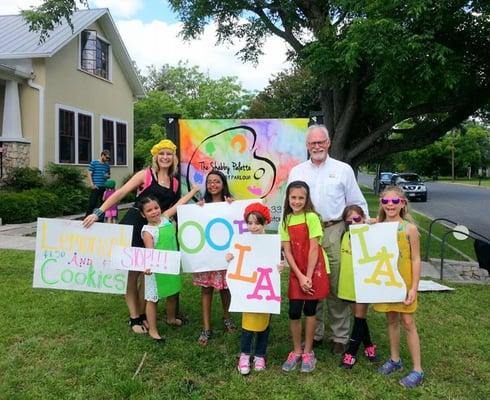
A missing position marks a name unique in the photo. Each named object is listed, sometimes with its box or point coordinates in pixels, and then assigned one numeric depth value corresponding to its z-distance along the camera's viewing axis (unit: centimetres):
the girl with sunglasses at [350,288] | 379
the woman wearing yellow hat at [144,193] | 427
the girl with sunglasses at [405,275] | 351
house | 1398
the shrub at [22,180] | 1334
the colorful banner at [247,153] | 544
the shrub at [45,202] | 1248
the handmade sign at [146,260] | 401
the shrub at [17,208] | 1149
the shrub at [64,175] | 1427
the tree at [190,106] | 2762
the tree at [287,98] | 2292
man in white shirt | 381
